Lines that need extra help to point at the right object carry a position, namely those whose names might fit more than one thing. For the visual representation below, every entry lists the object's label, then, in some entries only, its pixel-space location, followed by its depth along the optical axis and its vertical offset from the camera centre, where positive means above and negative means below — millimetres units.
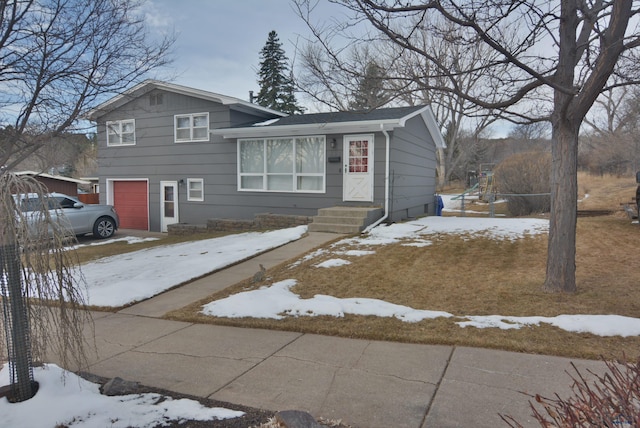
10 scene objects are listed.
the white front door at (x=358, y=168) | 11363 +678
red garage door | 16047 -519
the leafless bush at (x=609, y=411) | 1328 -762
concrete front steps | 10164 -733
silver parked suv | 12646 -906
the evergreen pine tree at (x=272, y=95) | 27700 +8271
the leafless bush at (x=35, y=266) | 2467 -482
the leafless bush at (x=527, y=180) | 15920 +493
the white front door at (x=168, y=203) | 15195 -477
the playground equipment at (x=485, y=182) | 26031 +674
